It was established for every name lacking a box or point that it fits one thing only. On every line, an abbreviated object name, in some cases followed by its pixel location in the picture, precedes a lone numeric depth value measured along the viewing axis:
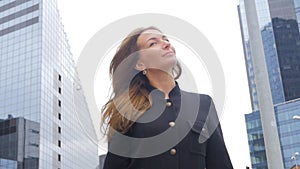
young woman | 2.59
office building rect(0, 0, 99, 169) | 60.53
